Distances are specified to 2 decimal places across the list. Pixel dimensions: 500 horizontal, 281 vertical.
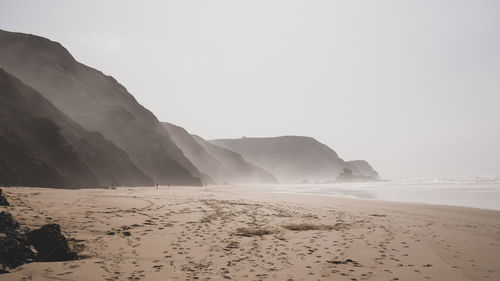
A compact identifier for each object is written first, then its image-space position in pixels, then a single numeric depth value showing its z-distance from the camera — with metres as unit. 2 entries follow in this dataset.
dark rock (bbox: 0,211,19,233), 5.70
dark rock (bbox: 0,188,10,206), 9.55
